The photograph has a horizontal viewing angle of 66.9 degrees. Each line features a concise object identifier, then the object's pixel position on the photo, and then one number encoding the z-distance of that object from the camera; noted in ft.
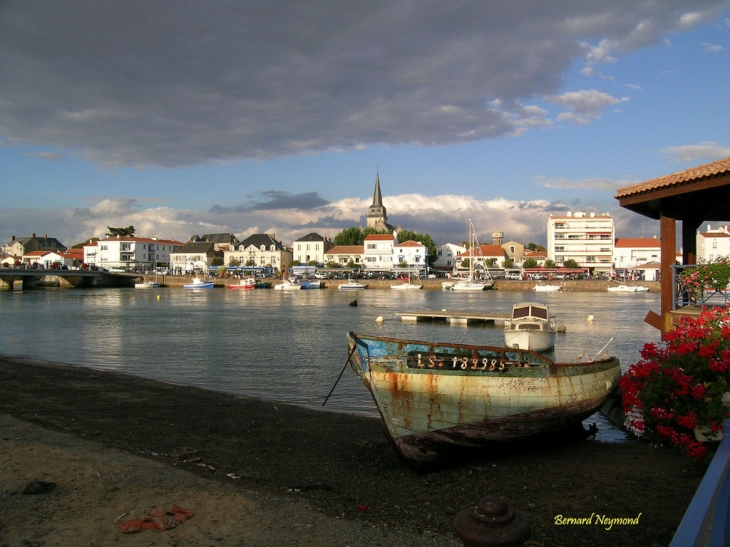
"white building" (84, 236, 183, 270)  502.38
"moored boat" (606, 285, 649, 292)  333.01
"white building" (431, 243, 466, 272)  555.49
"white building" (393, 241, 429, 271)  462.60
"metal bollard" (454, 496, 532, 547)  10.98
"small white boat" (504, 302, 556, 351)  94.63
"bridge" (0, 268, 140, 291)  350.62
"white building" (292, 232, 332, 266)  510.99
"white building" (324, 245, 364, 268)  493.11
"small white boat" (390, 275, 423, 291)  364.26
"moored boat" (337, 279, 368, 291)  377.09
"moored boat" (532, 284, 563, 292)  343.87
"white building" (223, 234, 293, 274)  510.58
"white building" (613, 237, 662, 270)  465.06
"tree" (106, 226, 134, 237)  536.83
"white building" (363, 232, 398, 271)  475.72
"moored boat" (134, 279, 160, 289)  394.11
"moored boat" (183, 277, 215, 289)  389.39
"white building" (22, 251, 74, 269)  491.59
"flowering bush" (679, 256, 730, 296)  34.14
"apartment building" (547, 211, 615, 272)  490.49
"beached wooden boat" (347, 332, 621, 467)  30.48
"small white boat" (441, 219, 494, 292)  347.56
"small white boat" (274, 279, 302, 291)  378.94
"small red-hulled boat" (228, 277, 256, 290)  387.96
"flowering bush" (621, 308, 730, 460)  29.01
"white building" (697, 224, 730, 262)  358.94
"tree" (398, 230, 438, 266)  502.38
